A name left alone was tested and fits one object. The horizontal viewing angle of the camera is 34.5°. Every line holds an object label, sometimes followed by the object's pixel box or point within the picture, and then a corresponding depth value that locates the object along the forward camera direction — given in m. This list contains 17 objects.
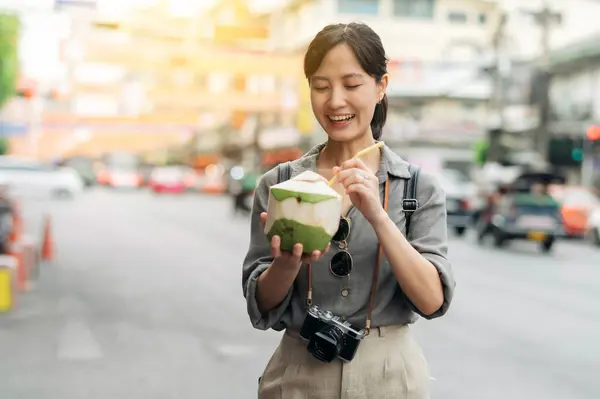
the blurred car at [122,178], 60.16
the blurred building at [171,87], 51.91
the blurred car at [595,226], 22.75
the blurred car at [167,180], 52.31
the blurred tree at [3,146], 65.44
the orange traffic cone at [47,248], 16.27
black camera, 2.28
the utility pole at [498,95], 35.78
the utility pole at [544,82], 32.81
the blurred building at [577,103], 32.09
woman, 2.31
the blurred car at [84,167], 62.90
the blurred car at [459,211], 25.77
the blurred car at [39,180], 44.75
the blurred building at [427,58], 51.41
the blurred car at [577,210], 23.98
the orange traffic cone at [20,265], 12.71
